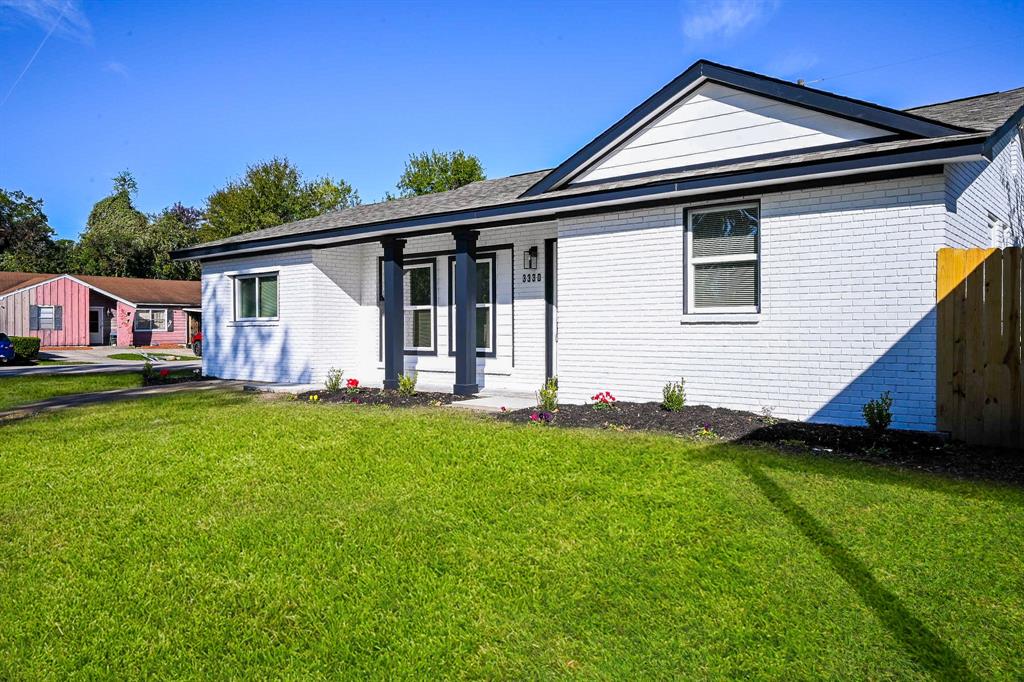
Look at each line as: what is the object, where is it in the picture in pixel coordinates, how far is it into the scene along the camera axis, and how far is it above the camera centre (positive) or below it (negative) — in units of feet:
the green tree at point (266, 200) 144.56 +31.62
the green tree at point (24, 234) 185.88 +30.60
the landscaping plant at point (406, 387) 35.80 -2.98
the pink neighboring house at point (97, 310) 118.42 +4.62
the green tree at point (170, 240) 173.58 +25.85
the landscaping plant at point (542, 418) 27.09 -3.60
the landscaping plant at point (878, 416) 22.39 -2.87
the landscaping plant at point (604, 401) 28.94 -3.08
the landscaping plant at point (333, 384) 38.22 -3.01
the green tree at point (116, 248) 169.37 +23.08
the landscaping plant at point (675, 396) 27.22 -2.66
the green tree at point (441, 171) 135.44 +35.50
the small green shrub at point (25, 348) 82.74 -1.89
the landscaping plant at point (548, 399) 29.66 -3.02
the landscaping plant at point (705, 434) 23.29 -3.68
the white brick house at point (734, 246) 23.41 +4.05
